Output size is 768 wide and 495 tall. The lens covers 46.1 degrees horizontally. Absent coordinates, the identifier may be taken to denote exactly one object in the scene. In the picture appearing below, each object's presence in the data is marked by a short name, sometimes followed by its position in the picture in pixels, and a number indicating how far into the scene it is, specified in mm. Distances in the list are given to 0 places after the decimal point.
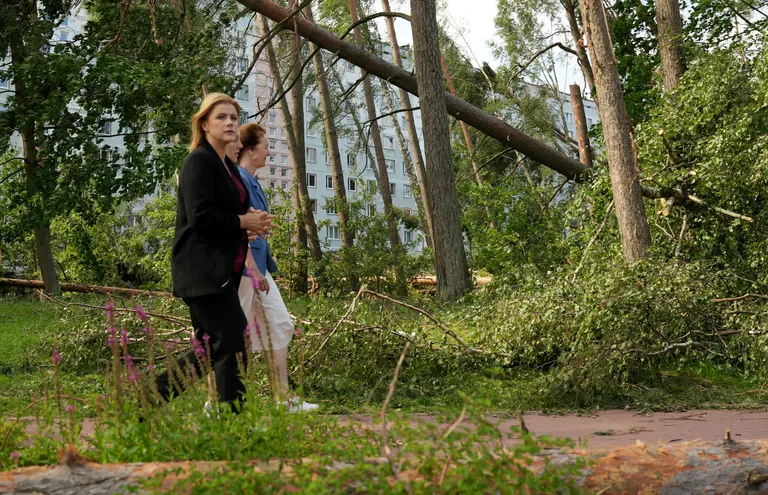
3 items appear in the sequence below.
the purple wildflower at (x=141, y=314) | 3635
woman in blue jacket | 5062
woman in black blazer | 4184
